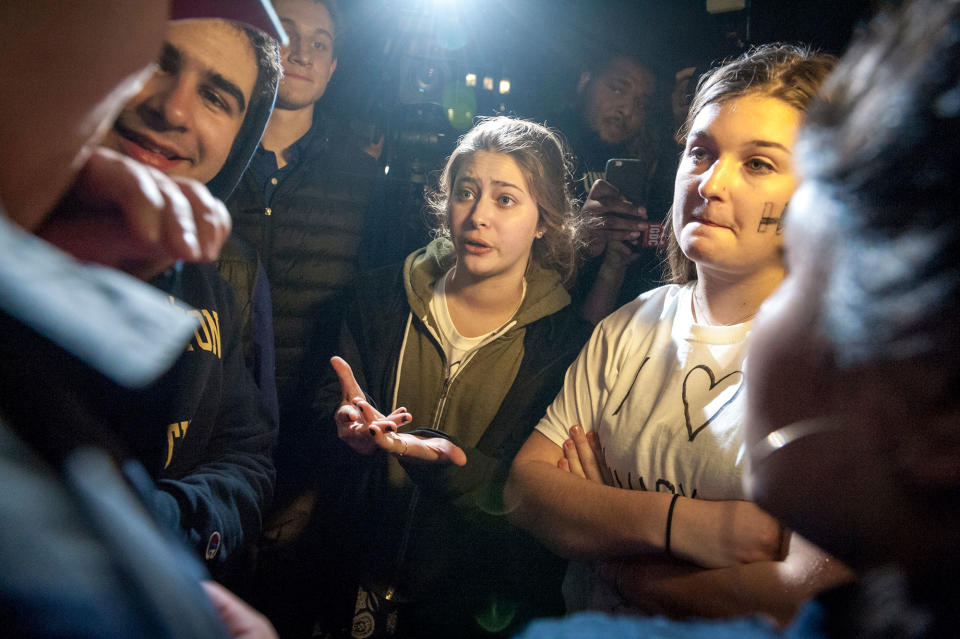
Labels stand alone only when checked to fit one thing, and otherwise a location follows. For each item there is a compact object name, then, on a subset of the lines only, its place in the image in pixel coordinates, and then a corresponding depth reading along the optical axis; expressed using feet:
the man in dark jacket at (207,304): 2.04
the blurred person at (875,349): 1.01
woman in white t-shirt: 2.30
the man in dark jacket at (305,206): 3.57
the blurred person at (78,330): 0.86
